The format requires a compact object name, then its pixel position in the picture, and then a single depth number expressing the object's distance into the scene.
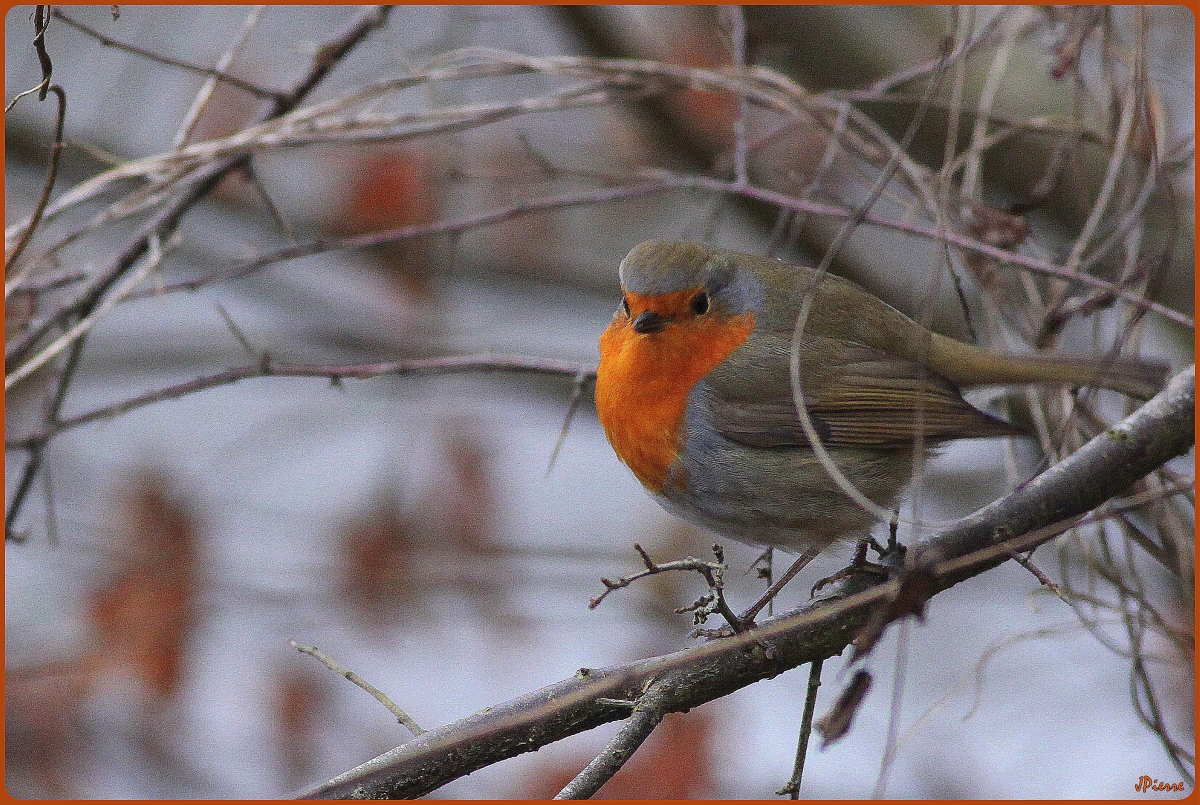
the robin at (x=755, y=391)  4.93
